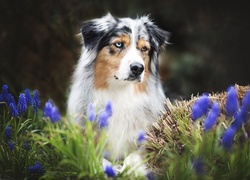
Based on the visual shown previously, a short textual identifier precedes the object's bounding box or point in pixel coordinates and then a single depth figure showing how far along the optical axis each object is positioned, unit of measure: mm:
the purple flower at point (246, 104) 3186
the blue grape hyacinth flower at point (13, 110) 3830
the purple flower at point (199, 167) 3064
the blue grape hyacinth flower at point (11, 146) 3801
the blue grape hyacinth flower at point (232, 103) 3137
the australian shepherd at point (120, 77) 4078
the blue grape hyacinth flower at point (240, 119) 3146
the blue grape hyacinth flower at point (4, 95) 4007
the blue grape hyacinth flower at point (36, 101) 4074
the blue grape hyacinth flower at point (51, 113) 3271
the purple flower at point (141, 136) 3431
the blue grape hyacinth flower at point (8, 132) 3841
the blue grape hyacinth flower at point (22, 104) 3879
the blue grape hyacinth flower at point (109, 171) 3180
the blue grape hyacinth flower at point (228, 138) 3043
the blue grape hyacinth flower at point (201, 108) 3211
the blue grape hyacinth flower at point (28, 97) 4134
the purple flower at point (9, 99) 3986
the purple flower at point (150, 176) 3381
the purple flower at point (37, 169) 3605
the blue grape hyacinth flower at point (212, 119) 3123
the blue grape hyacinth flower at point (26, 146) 3787
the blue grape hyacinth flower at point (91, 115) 3201
